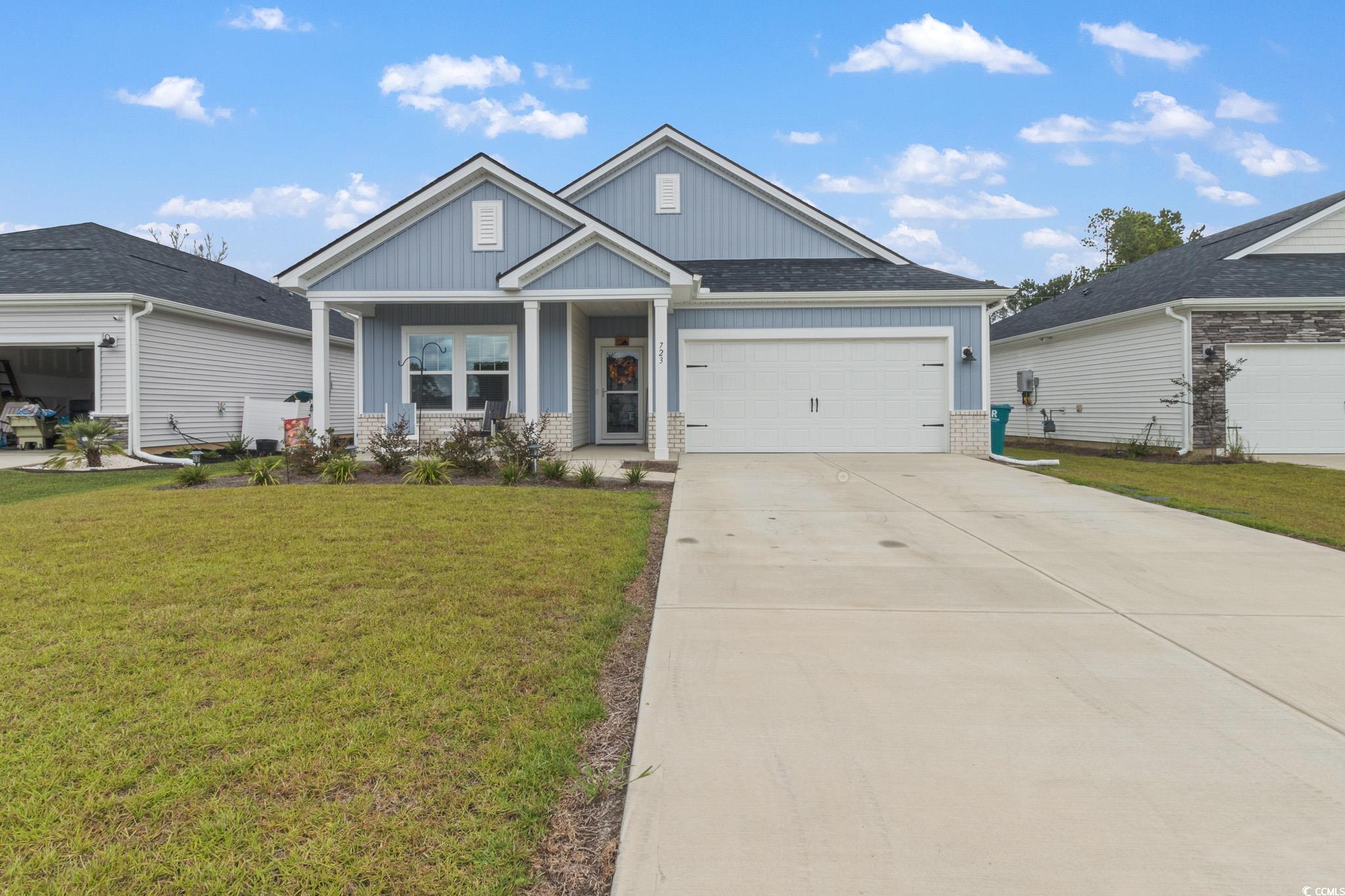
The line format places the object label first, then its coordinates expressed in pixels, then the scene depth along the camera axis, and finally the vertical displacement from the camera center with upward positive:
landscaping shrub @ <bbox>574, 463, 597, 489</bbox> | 8.50 -0.54
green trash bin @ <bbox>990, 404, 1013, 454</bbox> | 12.94 +0.20
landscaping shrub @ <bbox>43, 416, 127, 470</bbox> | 11.12 -0.04
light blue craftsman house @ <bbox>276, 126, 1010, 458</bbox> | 11.58 +2.12
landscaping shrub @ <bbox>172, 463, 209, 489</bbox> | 8.45 -0.49
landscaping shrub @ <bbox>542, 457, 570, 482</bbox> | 8.85 -0.47
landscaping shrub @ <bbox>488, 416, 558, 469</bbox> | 9.30 -0.13
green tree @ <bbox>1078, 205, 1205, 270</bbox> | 34.34 +10.78
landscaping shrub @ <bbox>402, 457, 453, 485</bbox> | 8.58 -0.48
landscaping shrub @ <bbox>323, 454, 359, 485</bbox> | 8.67 -0.43
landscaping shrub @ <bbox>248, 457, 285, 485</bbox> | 8.53 -0.44
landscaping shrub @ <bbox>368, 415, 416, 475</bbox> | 9.48 -0.20
